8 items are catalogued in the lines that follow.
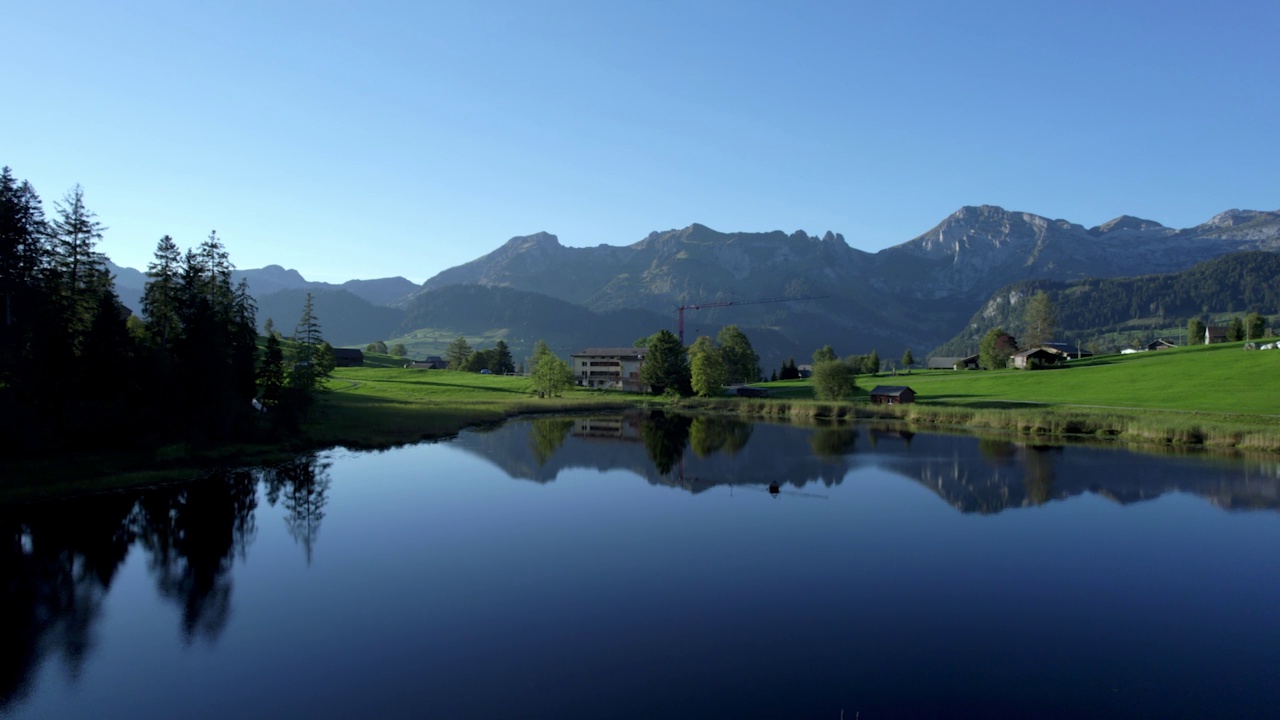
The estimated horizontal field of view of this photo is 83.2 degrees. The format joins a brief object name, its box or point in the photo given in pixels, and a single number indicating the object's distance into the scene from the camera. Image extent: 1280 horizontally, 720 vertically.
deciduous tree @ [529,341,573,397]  115.00
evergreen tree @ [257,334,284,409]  59.91
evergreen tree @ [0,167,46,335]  45.31
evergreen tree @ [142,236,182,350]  54.41
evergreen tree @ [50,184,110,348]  48.91
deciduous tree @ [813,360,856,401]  102.88
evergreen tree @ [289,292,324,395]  59.69
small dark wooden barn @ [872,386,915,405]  98.00
